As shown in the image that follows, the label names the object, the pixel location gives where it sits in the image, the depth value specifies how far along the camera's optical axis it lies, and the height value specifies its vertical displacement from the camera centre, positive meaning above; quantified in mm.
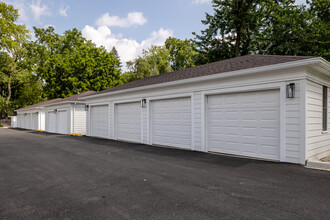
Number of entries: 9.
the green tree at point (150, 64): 35250 +7990
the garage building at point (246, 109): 5980 -26
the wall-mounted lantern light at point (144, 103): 10633 +277
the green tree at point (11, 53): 34250 +9956
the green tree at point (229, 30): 20562 +8047
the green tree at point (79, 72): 33344 +6072
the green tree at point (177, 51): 38712 +10951
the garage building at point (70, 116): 17438 -700
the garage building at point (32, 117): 24141 -1144
